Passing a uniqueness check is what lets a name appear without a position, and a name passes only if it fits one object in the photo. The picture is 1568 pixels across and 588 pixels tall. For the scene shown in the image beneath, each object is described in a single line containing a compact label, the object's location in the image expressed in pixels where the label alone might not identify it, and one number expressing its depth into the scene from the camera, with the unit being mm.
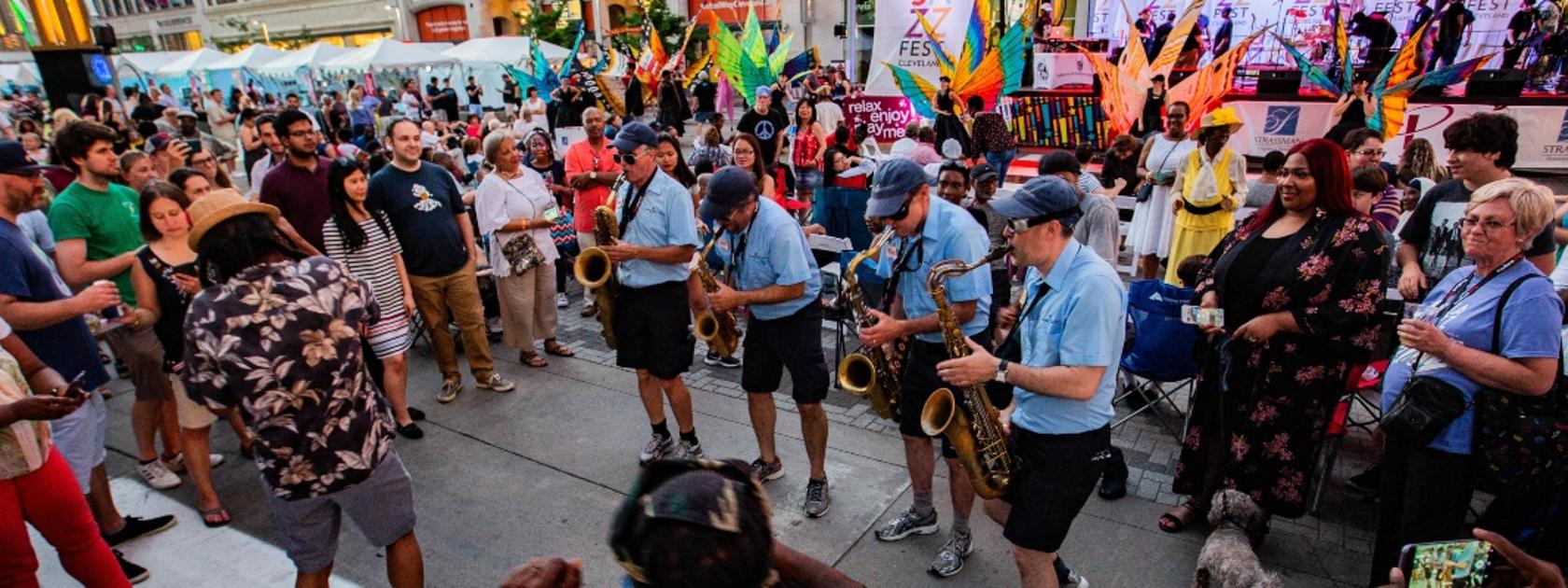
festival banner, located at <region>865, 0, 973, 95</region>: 12180
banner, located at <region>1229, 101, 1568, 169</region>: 11894
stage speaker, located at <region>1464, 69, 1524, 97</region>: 12102
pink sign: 13461
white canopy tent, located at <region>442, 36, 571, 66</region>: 25969
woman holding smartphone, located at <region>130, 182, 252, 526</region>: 3900
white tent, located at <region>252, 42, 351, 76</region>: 26438
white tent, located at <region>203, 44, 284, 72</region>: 27625
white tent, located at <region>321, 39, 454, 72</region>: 24812
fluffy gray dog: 3273
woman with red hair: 3238
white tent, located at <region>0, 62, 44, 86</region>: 28797
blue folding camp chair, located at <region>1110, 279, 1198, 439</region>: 4461
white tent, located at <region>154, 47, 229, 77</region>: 29016
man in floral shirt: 2607
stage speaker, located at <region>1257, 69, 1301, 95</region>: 13508
